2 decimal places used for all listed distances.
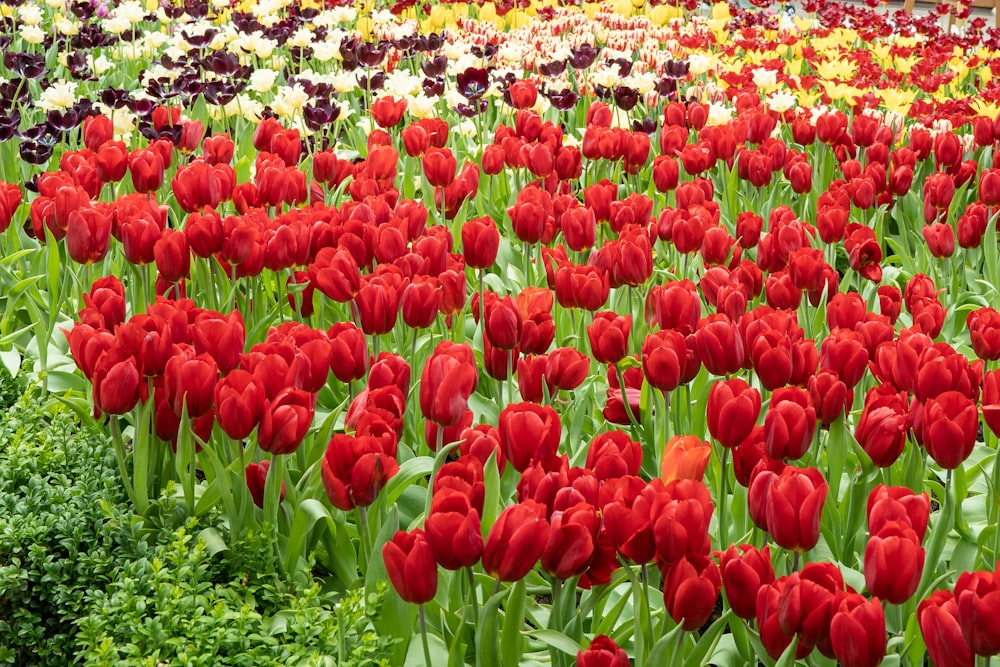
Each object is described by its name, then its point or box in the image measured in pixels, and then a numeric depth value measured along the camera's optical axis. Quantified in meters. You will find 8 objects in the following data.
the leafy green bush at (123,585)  1.81
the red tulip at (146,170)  3.37
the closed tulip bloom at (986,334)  2.42
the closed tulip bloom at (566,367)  2.22
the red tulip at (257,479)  2.07
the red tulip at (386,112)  4.44
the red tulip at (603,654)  1.50
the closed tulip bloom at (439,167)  3.36
